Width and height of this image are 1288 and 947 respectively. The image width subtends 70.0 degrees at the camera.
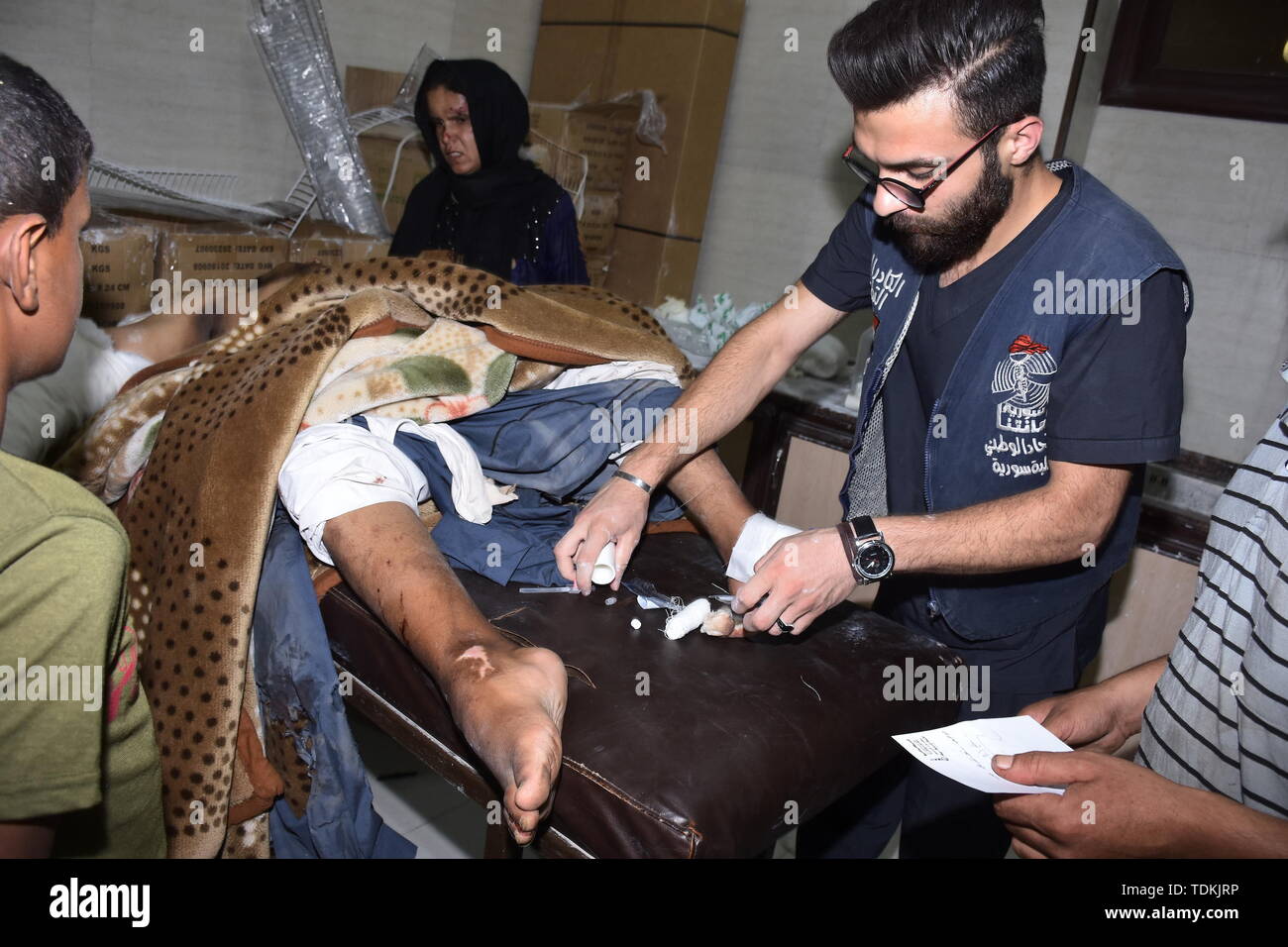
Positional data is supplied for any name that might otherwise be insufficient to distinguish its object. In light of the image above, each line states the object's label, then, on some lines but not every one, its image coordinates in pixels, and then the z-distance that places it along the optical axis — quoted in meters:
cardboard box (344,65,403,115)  3.63
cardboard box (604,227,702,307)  3.48
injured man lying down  1.14
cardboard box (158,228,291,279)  2.48
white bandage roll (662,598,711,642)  1.42
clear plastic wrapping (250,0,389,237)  3.24
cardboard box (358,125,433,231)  3.39
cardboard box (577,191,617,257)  3.47
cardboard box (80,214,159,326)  2.28
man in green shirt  0.76
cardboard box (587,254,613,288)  3.60
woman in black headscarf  2.81
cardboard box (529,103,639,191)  3.34
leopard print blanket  1.39
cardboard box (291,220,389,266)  2.80
